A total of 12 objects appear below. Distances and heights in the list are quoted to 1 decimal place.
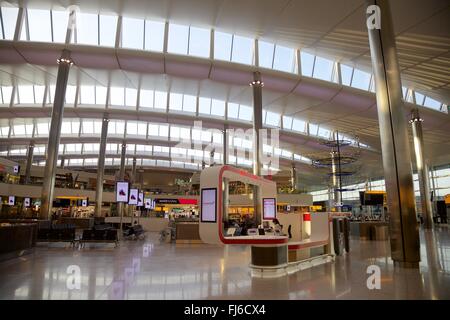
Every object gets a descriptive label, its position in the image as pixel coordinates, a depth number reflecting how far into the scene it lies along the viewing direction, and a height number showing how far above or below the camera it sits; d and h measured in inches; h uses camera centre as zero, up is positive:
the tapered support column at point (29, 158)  1337.5 +222.9
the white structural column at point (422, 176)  860.9 +94.8
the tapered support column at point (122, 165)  1337.1 +197.4
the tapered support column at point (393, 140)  311.6 +73.6
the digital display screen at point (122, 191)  554.7 +33.4
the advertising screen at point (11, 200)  1126.4 +35.0
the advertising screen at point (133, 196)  611.8 +27.0
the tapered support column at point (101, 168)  1000.2 +139.4
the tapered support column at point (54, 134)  630.5 +157.5
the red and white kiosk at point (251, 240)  285.7 -28.7
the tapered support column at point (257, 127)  716.7 +194.8
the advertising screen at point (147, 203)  911.9 +19.4
